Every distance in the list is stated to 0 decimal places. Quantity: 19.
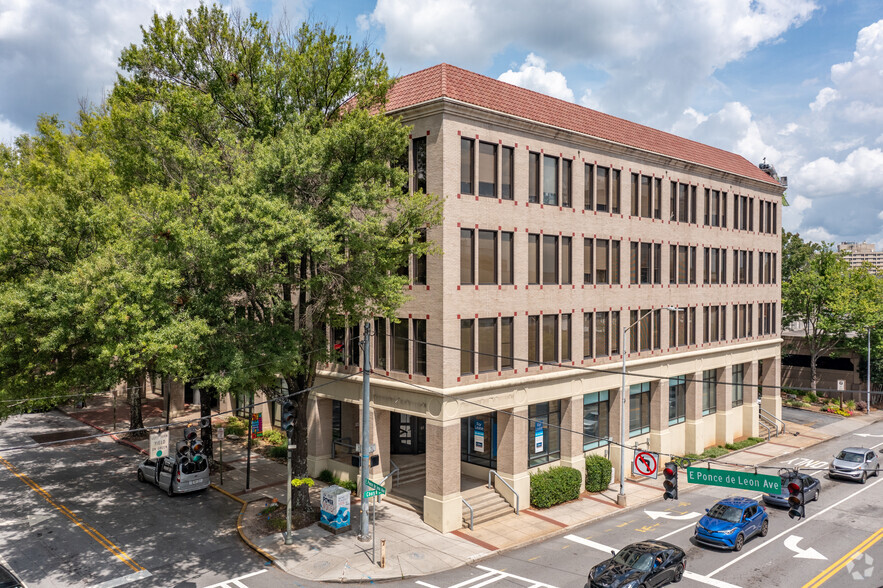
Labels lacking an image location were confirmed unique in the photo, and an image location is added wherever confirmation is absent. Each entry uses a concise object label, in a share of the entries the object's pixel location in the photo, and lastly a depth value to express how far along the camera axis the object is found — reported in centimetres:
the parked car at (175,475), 2728
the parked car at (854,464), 3294
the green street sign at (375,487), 2202
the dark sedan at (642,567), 1839
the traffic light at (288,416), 2180
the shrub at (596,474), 2981
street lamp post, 2816
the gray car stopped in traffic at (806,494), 2775
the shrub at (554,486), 2716
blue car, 2270
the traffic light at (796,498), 1683
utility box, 2312
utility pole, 2250
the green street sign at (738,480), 1814
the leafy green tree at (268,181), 1941
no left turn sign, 2375
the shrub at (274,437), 3572
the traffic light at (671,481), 1825
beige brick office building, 2473
